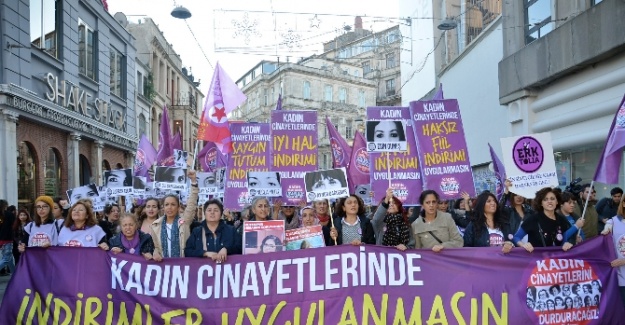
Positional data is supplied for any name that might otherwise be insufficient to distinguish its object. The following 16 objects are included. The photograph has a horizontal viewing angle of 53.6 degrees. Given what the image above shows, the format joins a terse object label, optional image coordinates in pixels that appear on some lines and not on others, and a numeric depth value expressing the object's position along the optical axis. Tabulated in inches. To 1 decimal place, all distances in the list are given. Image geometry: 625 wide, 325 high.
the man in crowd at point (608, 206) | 341.1
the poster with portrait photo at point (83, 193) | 413.2
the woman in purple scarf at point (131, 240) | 246.2
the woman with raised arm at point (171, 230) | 254.7
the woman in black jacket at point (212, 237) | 239.9
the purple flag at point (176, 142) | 531.5
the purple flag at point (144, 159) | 544.1
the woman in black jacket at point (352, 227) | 257.3
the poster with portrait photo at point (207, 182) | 483.5
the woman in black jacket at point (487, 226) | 244.1
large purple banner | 218.5
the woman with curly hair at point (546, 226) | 231.3
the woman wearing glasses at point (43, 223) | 297.7
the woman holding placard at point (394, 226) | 243.8
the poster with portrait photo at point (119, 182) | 473.4
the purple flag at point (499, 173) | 390.9
